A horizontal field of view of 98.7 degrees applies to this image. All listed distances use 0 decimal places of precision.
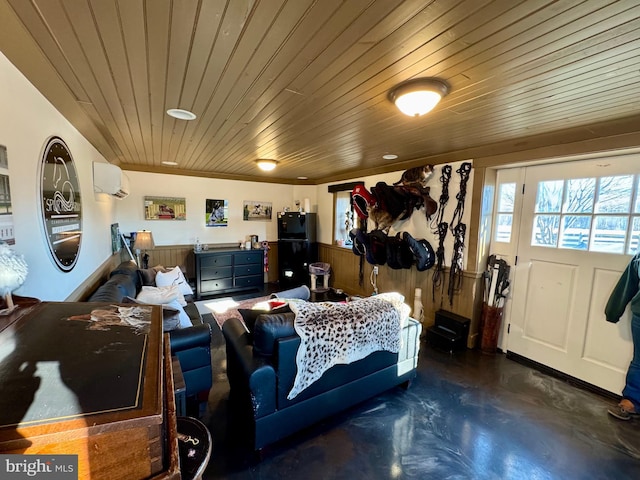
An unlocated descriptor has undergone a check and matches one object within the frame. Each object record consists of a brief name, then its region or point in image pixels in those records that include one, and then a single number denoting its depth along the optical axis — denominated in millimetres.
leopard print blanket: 1756
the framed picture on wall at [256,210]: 5480
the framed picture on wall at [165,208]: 4637
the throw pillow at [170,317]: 1947
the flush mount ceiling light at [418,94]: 1527
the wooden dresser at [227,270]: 4730
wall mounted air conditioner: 2844
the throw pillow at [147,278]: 3229
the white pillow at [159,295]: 2350
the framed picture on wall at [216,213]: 5121
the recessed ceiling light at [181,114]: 1992
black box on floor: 3081
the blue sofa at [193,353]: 1923
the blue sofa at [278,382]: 1670
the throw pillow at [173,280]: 3104
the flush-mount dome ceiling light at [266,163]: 3742
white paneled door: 2295
